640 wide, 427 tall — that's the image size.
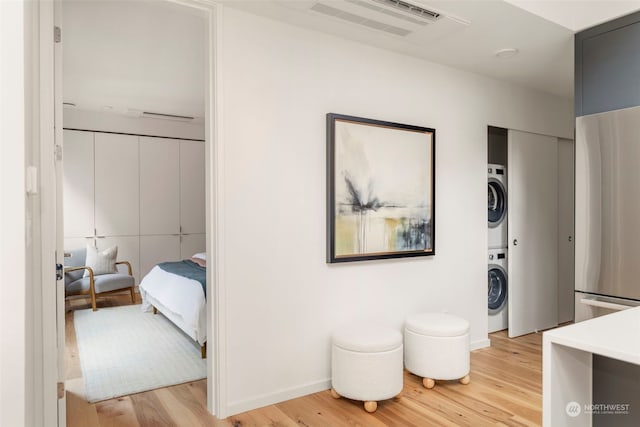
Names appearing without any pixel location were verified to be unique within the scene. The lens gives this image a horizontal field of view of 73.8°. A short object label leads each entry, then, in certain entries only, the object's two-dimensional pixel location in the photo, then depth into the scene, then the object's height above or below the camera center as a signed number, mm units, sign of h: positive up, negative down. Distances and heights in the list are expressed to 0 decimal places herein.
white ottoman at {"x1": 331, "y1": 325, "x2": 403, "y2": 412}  2582 -944
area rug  2980 -1172
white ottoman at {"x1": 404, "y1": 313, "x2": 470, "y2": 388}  2895 -942
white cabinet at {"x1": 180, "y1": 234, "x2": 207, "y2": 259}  6691 -484
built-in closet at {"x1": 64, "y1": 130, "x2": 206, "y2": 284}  5902 +277
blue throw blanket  3883 -581
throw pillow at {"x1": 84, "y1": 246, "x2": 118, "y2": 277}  5438 -598
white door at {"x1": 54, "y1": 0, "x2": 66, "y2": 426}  2082 +67
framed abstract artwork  2908 +177
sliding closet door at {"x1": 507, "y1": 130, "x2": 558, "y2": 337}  4074 -183
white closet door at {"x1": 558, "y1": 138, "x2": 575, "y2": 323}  4484 -215
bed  3402 -786
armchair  5072 -811
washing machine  4098 -707
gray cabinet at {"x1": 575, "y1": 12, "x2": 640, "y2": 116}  2629 +943
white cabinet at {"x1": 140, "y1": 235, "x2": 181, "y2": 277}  6359 -551
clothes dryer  4094 +90
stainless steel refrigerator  2598 +5
